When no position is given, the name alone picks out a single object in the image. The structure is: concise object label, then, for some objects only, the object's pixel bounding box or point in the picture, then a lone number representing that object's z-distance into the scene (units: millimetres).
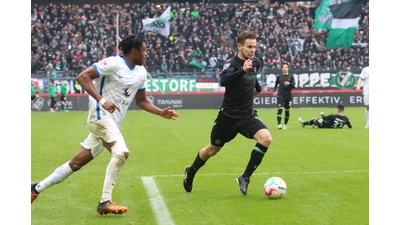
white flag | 43969
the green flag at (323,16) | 44344
